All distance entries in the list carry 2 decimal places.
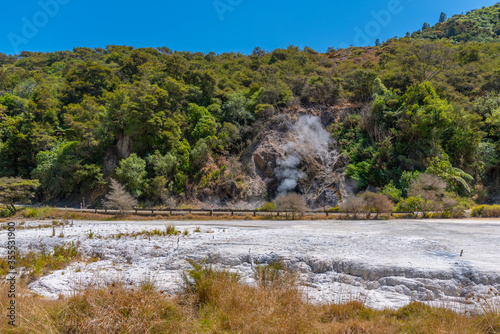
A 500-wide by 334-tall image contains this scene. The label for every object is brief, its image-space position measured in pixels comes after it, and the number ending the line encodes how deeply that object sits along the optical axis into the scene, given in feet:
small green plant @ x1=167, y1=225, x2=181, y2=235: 44.55
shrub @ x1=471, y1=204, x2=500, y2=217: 62.13
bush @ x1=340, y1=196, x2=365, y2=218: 67.00
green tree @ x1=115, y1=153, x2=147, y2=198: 80.64
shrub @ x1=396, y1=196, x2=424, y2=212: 66.28
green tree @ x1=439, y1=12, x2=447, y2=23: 371.35
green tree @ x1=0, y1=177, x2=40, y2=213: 67.89
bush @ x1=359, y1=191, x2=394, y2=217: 66.69
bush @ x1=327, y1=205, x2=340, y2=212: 71.16
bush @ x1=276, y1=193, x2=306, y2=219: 69.67
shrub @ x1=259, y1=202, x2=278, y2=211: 73.96
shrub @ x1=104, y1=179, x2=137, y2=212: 72.30
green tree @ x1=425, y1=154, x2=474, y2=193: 74.33
